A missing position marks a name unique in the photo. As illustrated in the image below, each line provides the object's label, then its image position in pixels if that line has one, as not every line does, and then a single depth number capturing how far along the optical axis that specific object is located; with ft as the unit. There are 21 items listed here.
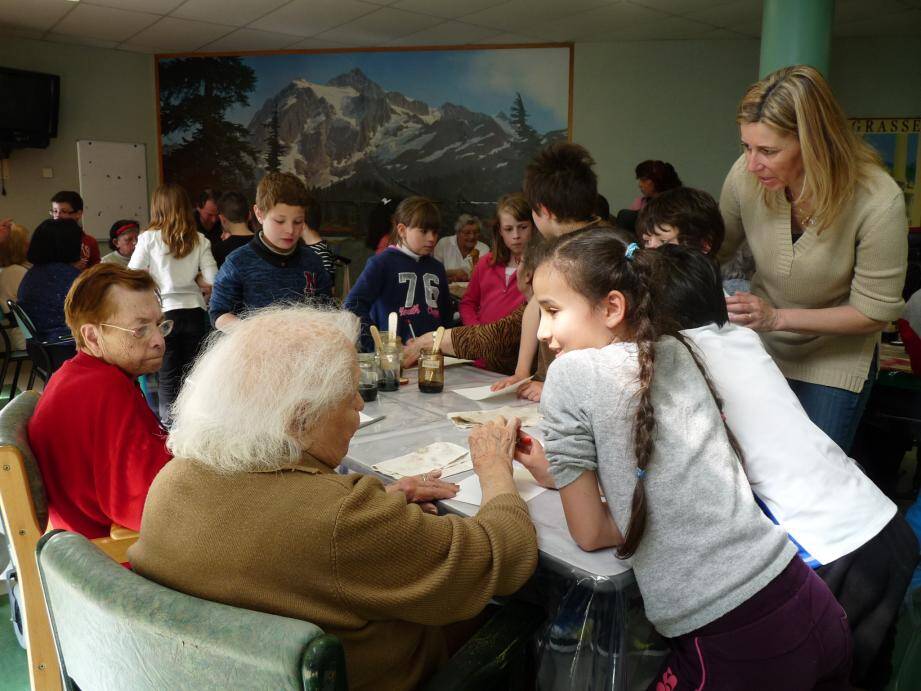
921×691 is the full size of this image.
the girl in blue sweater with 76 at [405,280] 10.75
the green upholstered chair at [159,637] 2.48
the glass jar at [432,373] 7.82
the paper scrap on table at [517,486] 4.85
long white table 3.88
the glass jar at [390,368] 7.95
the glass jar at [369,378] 7.39
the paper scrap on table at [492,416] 6.57
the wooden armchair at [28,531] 4.36
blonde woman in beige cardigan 5.95
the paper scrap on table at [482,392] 7.58
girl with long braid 3.83
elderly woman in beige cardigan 3.16
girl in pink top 10.96
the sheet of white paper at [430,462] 5.38
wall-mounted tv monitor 22.03
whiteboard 24.34
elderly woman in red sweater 5.09
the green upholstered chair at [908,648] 4.08
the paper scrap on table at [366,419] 6.62
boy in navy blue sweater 10.30
